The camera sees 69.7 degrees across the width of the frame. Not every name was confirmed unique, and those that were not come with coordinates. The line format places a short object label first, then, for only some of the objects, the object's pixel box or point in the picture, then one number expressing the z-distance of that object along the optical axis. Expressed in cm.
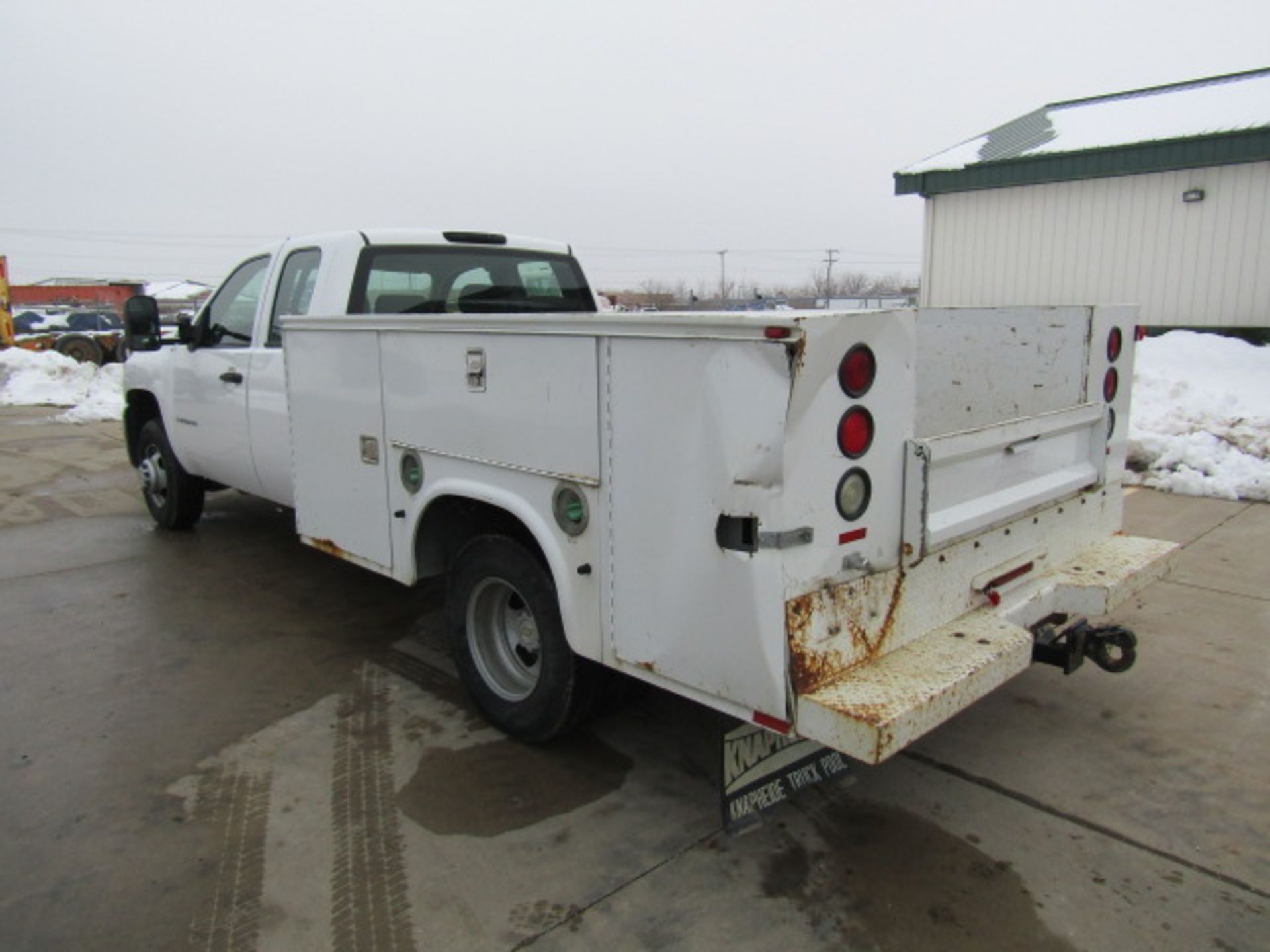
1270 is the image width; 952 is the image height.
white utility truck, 248
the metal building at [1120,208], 1290
